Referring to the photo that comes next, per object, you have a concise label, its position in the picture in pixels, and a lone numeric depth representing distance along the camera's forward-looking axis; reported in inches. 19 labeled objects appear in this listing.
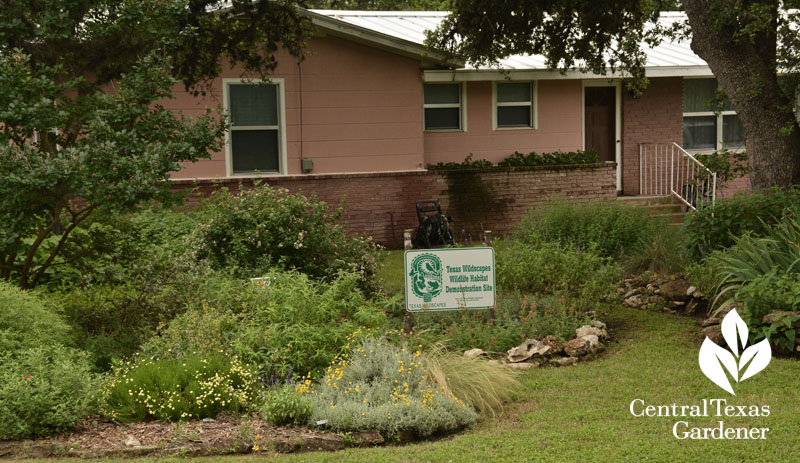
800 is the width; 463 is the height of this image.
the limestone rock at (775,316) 297.2
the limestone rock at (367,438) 224.5
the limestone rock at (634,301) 408.5
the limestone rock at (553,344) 313.6
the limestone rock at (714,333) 317.1
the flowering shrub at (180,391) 239.1
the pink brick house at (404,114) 615.5
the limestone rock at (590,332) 329.4
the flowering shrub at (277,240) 371.2
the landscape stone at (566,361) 304.4
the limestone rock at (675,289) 393.7
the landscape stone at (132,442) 220.3
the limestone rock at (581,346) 312.7
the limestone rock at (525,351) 304.3
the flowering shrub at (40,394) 224.1
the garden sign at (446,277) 311.6
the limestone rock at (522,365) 298.2
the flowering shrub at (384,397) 229.5
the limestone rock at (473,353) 295.2
